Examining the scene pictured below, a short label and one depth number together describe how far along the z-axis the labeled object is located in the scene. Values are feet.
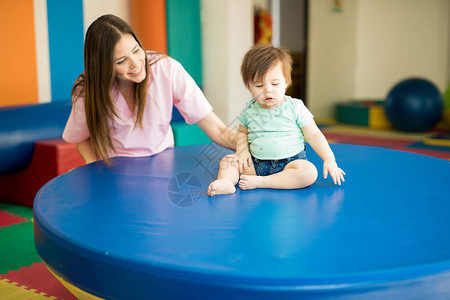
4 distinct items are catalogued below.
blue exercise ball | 17.33
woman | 5.28
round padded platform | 2.59
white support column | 13.47
